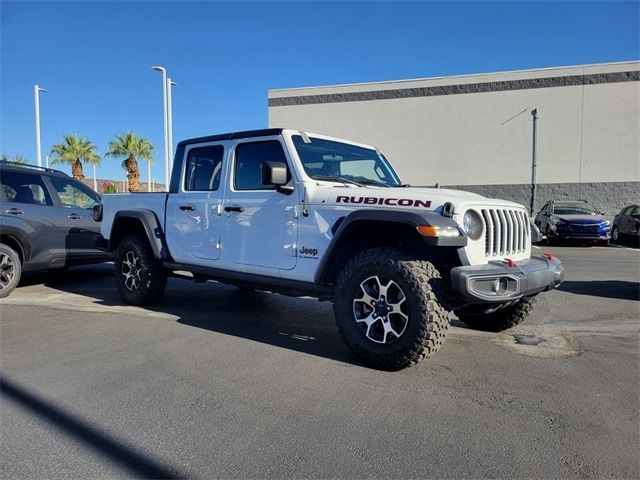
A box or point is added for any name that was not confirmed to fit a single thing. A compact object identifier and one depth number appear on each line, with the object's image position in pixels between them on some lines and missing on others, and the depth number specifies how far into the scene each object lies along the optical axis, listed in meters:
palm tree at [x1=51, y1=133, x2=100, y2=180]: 34.25
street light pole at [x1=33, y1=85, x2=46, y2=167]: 21.89
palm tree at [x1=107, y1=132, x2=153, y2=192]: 31.36
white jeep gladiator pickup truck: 3.83
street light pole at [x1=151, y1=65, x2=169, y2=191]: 18.53
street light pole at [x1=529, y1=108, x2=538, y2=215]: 23.81
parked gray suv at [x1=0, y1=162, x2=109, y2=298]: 7.08
